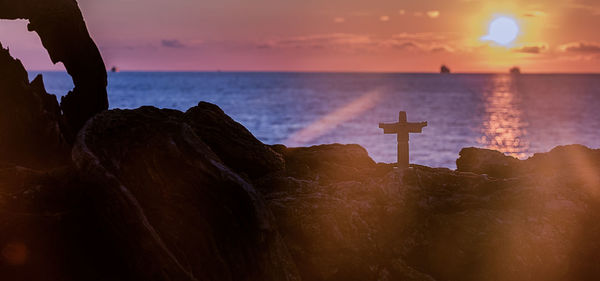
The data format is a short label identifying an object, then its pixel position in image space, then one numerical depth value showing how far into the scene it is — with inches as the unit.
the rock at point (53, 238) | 412.8
